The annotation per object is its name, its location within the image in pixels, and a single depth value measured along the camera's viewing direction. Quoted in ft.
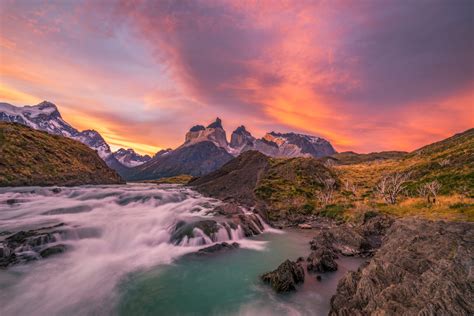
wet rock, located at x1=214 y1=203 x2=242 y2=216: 160.83
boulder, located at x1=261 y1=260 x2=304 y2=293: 69.46
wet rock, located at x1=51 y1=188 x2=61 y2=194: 251.82
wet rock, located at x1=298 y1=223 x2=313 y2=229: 160.52
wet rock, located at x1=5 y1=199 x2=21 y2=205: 188.81
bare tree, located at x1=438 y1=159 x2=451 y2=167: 263.41
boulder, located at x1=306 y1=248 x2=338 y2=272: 82.64
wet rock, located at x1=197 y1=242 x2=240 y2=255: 102.63
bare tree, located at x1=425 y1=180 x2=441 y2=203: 149.18
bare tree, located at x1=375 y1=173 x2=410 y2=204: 175.45
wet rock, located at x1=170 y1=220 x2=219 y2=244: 116.98
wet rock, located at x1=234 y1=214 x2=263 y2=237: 139.45
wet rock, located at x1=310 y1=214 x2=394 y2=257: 101.39
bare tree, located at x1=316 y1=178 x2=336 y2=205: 223.34
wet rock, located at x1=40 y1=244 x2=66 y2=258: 87.78
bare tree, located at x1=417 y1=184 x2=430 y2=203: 171.59
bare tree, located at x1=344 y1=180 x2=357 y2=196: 281.13
